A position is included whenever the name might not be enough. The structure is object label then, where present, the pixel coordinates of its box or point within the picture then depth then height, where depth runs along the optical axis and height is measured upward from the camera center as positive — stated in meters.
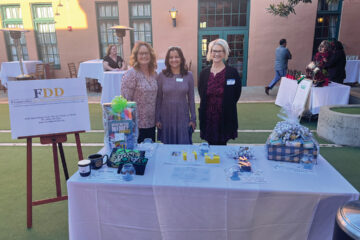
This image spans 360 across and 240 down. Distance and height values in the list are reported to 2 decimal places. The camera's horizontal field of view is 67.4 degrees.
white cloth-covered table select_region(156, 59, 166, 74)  7.27 -0.32
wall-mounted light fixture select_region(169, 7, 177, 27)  8.86 +1.27
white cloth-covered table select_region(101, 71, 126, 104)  5.84 -0.65
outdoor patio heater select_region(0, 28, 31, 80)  7.35 +0.53
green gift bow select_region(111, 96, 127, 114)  2.08 -0.39
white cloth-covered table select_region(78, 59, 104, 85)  7.64 -0.46
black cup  1.95 -0.76
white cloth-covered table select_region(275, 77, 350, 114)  5.14 -0.84
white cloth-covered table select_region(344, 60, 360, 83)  8.03 -0.56
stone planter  4.06 -1.16
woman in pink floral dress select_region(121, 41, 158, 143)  2.71 -0.29
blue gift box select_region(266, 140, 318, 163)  1.96 -0.72
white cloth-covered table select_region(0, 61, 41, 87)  8.31 -0.47
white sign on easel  2.21 -0.43
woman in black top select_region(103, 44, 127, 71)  6.21 -0.20
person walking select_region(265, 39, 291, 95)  7.68 -0.24
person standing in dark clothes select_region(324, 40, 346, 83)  5.80 -0.28
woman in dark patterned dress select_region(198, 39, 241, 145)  2.77 -0.46
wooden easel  2.35 -0.91
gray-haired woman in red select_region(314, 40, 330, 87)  5.13 -0.24
